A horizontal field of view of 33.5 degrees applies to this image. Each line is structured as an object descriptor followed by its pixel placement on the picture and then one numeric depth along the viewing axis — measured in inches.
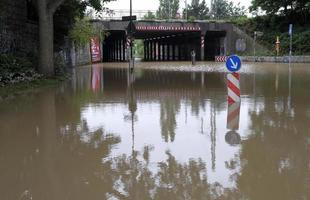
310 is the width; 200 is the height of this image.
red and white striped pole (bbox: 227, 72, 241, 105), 495.5
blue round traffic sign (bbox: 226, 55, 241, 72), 495.8
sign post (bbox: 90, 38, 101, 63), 2314.2
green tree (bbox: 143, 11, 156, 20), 2458.2
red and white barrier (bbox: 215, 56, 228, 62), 2250.6
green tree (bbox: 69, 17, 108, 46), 1650.8
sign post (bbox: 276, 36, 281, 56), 2117.4
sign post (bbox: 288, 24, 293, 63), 2053.8
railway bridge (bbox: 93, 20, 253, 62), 2399.1
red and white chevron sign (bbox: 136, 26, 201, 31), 2402.8
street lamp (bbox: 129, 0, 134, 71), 1074.9
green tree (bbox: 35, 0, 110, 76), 843.0
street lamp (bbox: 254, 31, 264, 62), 2369.0
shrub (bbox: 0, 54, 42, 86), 731.4
